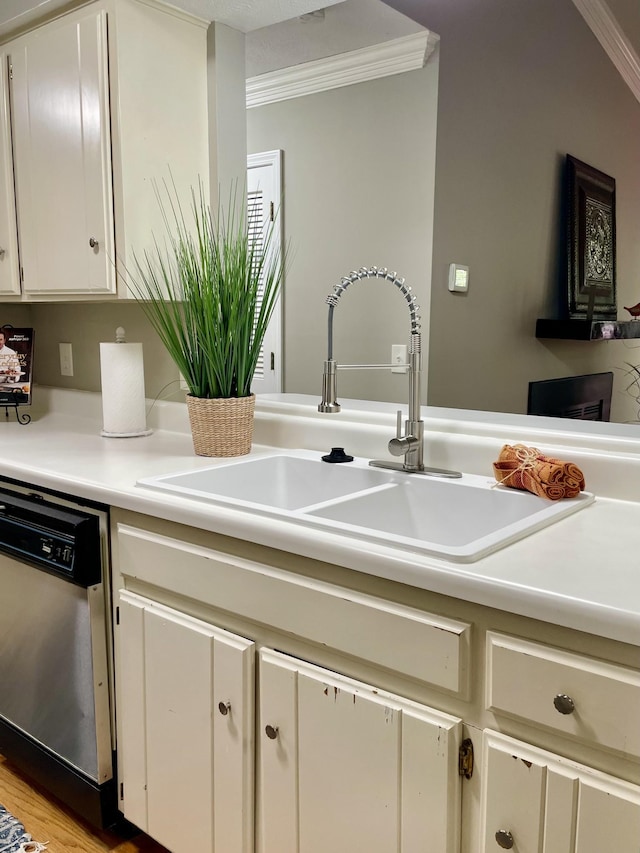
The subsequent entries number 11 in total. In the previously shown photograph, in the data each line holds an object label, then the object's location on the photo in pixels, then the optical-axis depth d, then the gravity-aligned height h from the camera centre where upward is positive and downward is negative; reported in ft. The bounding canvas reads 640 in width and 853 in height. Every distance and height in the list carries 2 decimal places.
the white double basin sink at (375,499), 3.90 -1.03
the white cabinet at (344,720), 2.87 -1.82
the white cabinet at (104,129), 5.93 +1.83
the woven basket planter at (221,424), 5.71 -0.67
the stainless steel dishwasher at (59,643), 4.92 -2.21
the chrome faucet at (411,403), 4.98 -0.44
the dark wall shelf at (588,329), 10.61 +0.18
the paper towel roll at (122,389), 6.63 -0.46
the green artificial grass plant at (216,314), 5.53 +0.20
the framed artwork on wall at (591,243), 11.45 +1.61
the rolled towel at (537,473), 4.35 -0.82
